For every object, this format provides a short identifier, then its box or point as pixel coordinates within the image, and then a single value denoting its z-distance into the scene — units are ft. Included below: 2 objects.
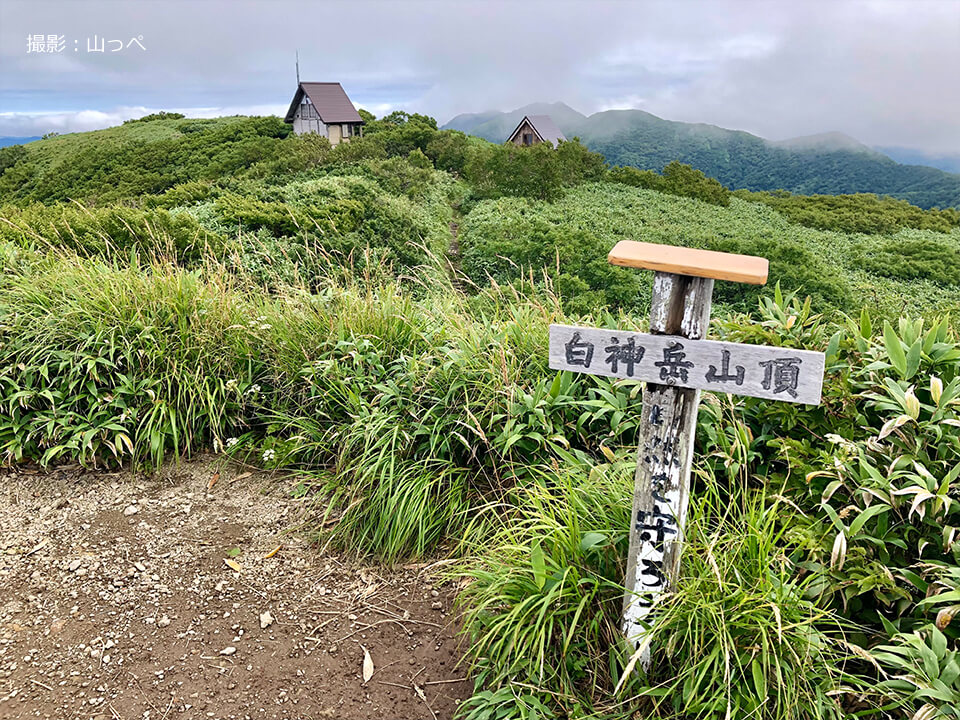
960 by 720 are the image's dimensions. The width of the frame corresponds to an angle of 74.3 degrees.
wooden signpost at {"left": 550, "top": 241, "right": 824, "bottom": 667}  4.91
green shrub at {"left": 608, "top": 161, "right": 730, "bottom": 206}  81.46
